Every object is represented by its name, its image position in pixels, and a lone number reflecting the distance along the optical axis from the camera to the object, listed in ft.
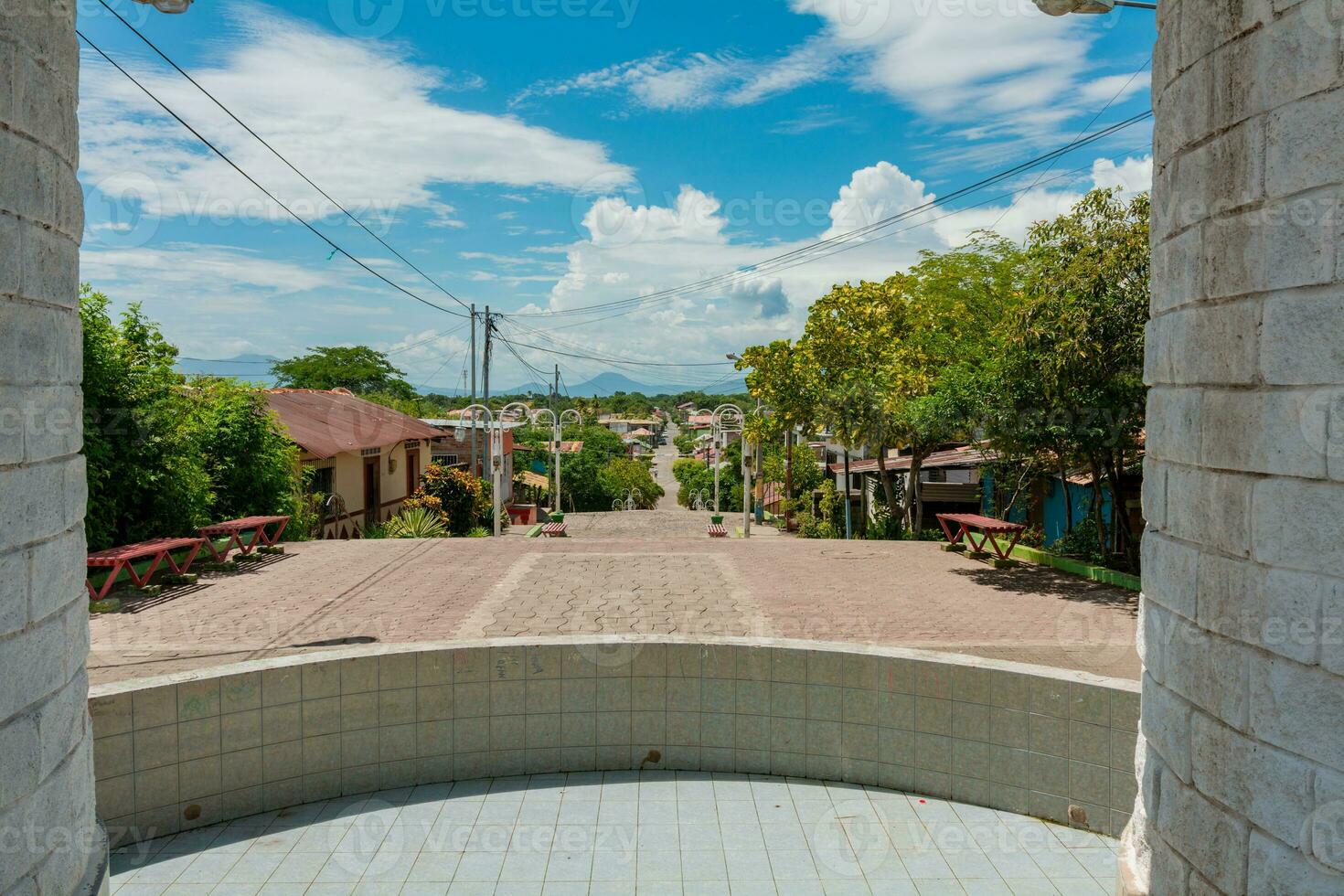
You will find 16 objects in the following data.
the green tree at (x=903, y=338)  55.83
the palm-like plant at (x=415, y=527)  61.98
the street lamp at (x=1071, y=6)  14.34
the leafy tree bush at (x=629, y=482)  150.10
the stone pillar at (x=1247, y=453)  8.20
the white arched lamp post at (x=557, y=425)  74.54
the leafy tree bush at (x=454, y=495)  76.95
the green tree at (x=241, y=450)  44.11
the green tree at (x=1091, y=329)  33.22
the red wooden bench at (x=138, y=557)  30.37
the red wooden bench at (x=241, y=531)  39.19
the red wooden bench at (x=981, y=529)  41.88
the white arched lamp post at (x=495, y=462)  53.78
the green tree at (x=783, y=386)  66.49
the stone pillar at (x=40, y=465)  8.86
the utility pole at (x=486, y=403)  54.03
